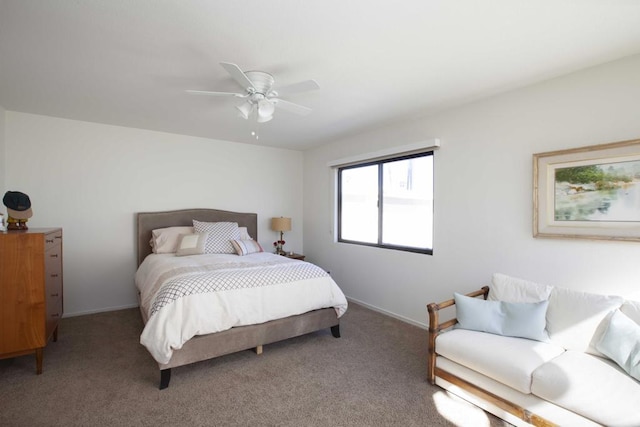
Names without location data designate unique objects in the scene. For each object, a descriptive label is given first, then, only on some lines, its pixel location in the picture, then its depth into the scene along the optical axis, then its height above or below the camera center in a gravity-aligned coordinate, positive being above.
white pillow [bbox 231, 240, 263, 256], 4.02 -0.48
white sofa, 1.67 -0.90
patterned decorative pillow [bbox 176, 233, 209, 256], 3.79 -0.42
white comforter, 2.30 -0.72
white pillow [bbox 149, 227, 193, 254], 3.98 -0.39
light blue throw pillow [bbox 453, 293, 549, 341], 2.18 -0.77
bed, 2.33 -0.91
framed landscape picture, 2.16 +0.14
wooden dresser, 2.34 -0.64
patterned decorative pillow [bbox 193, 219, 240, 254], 4.02 -0.33
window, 3.67 +0.10
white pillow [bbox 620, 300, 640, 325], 1.93 -0.61
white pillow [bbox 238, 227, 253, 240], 4.50 -0.35
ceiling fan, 2.23 +0.88
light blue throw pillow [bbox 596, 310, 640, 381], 1.73 -0.76
